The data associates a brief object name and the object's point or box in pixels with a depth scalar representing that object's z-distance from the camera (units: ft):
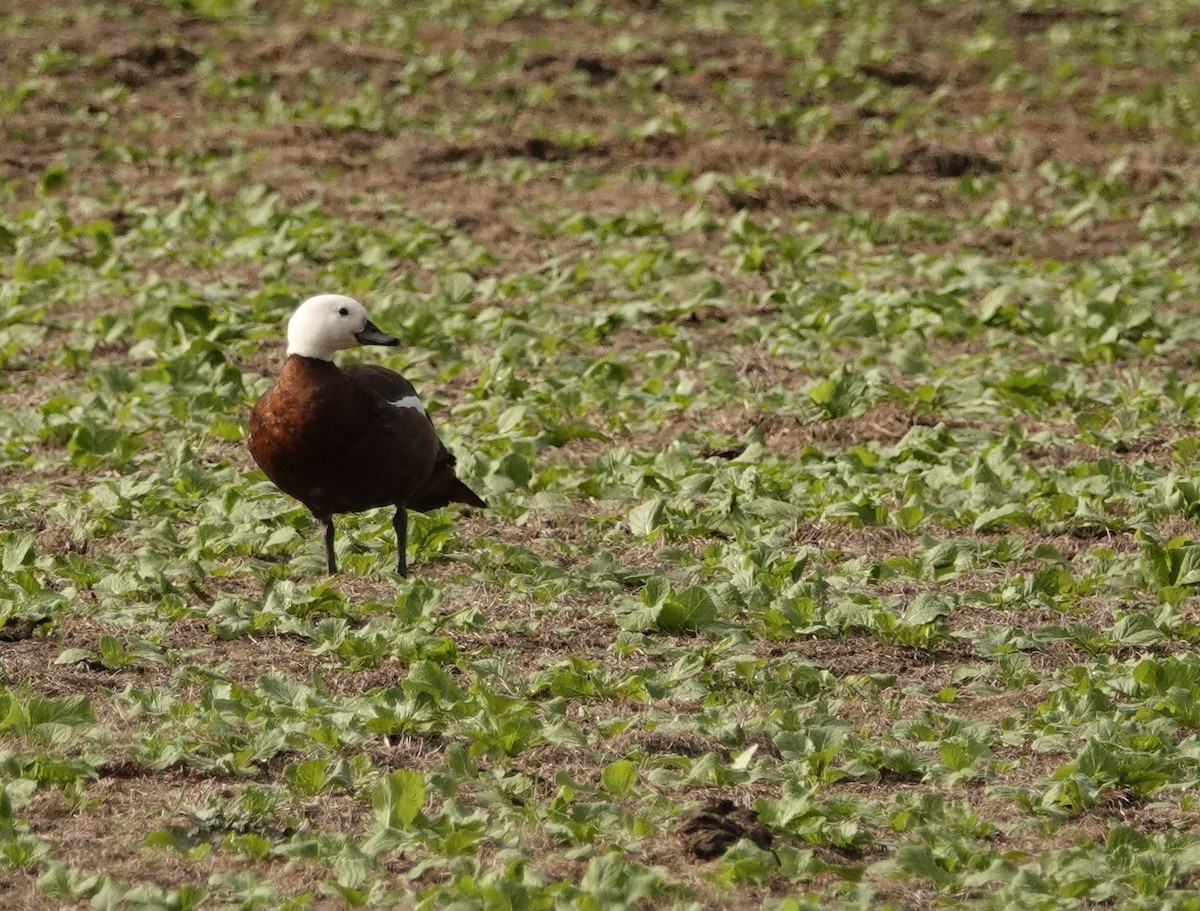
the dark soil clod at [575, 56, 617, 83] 117.80
